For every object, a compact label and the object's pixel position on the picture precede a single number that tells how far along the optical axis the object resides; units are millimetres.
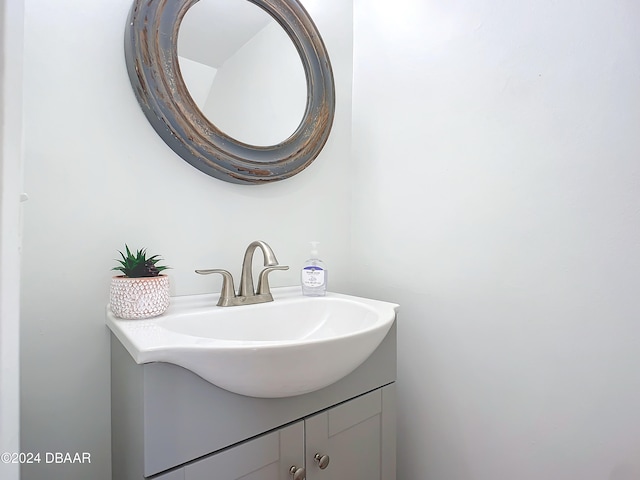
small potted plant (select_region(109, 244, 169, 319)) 723
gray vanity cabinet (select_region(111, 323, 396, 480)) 565
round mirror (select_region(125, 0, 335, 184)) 833
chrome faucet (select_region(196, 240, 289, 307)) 889
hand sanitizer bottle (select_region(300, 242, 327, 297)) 1075
